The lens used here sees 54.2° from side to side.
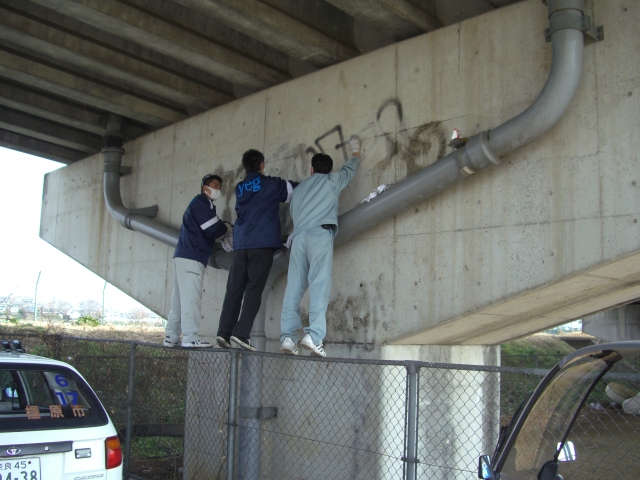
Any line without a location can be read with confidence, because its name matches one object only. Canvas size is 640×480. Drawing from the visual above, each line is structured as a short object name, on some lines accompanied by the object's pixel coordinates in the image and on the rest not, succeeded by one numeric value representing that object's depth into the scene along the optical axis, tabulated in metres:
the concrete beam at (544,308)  4.86
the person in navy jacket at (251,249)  5.86
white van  3.65
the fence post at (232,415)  5.21
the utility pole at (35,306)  19.22
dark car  2.74
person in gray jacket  5.39
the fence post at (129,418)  6.07
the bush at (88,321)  21.06
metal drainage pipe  4.55
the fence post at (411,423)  3.91
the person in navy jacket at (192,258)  6.54
